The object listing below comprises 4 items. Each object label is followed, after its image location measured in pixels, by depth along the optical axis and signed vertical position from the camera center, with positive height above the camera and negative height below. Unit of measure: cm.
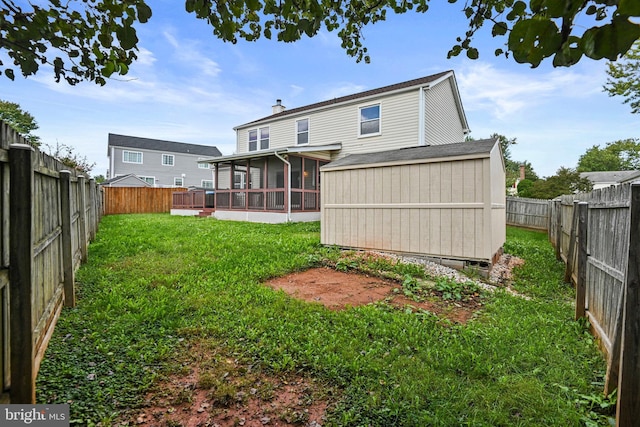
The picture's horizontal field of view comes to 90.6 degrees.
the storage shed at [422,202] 599 +4
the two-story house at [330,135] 1298 +315
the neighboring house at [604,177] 3210 +302
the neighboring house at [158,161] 3058 +409
